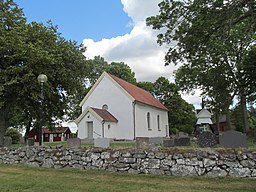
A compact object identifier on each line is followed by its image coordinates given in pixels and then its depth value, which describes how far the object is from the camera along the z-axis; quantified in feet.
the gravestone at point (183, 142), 45.93
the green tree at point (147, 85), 159.94
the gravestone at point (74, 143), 40.44
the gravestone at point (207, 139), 39.65
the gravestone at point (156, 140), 56.95
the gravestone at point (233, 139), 34.30
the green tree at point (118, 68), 156.76
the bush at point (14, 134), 121.49
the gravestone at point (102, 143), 40.50
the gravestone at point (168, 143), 46.23
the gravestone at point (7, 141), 69.02
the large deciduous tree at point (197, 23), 36.68
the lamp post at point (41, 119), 44.25
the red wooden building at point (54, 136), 190.50
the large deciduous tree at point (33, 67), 53.31
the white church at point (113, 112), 88.07
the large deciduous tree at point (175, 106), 150.20
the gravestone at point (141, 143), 36.52
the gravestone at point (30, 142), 47.44
